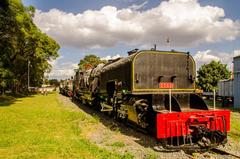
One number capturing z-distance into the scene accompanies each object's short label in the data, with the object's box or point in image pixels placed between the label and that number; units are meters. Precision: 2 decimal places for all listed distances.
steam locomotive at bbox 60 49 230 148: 8.60
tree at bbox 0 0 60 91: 26.55
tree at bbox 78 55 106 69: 102.22
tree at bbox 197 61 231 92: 52.95
